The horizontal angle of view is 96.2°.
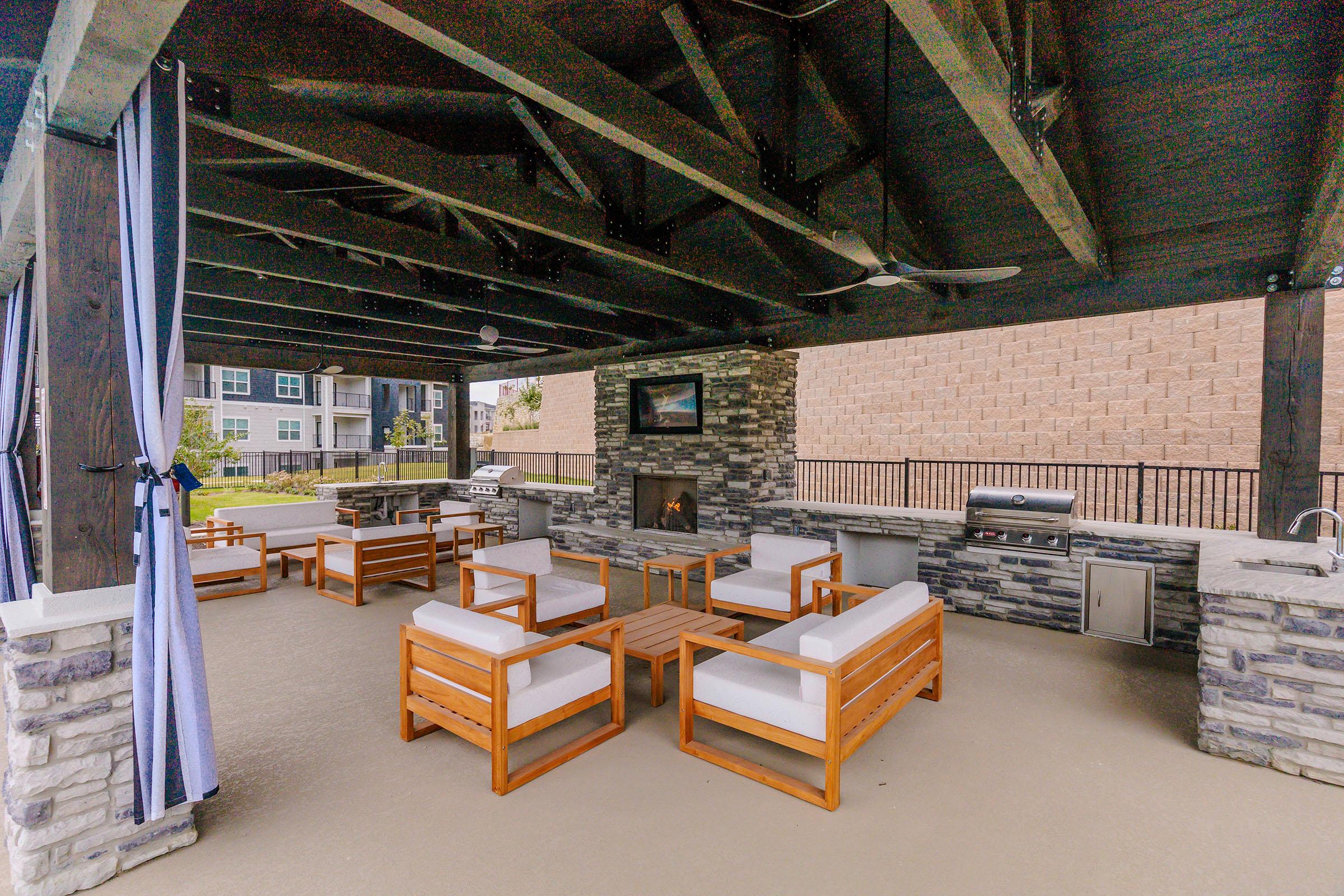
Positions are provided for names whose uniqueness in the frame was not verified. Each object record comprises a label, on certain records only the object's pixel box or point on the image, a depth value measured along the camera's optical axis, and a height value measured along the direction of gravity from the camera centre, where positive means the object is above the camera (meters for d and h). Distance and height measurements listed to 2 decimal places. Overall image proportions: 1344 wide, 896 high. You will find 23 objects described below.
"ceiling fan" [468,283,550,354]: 6.58 +1.09
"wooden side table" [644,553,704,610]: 5.45 -1.22
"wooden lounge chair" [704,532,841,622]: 4.74 -1.26
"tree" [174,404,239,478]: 9.58 -0.24
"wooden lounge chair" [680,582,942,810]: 2.69 -1.24
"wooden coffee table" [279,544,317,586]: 6.59 -1.40
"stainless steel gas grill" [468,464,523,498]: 9.45 -0.76
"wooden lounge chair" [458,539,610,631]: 4.53 -1.26
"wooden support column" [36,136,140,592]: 2.24 +0.20
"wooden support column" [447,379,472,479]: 10.64 +0.02
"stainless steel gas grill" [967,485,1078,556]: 5.00 -0.76
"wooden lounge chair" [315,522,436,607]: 5.99 -1.32
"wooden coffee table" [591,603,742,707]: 3.62 -1.36
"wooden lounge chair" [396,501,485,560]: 7.90 -1.26
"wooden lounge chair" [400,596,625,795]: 2.77 -1.25
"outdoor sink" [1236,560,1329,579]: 3.78 -0.86
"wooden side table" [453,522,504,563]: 7.33 -1.24
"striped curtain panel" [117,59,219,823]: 2.21 -0.06
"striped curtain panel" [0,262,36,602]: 4.02 -0.06
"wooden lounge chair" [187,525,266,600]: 6.04 -1.33
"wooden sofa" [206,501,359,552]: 7.40 -1.16
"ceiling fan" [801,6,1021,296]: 3.23 +0.92
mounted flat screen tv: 7.39 +0.32
